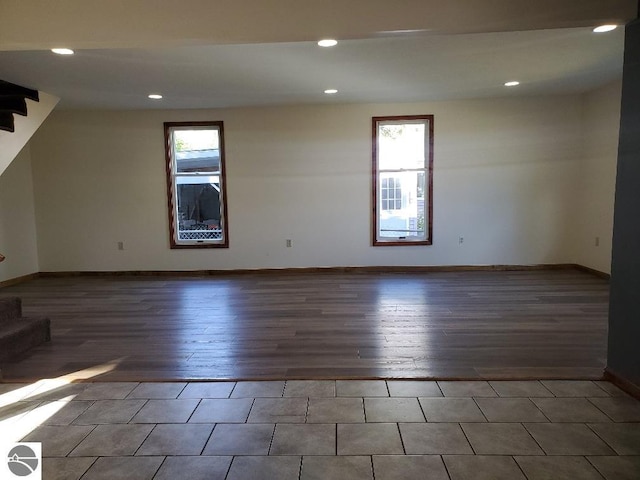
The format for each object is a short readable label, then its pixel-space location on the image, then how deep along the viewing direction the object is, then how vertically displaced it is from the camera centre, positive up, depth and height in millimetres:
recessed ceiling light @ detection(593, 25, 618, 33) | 3259 +1327
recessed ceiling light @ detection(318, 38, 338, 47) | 3413 +1296
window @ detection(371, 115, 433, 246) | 6250 +349
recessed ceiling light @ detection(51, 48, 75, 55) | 3500 +1269
